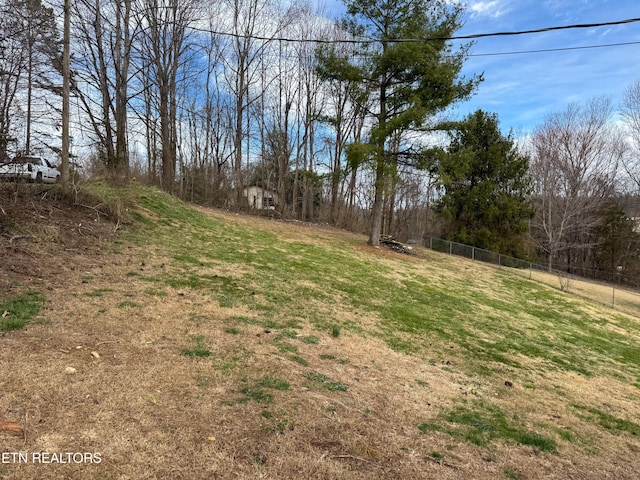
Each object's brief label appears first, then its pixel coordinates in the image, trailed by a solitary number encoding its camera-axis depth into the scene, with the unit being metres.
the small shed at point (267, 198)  23.73
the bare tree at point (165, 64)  17.05
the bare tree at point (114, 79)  14.92
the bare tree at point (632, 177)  28.01
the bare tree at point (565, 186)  29.27
